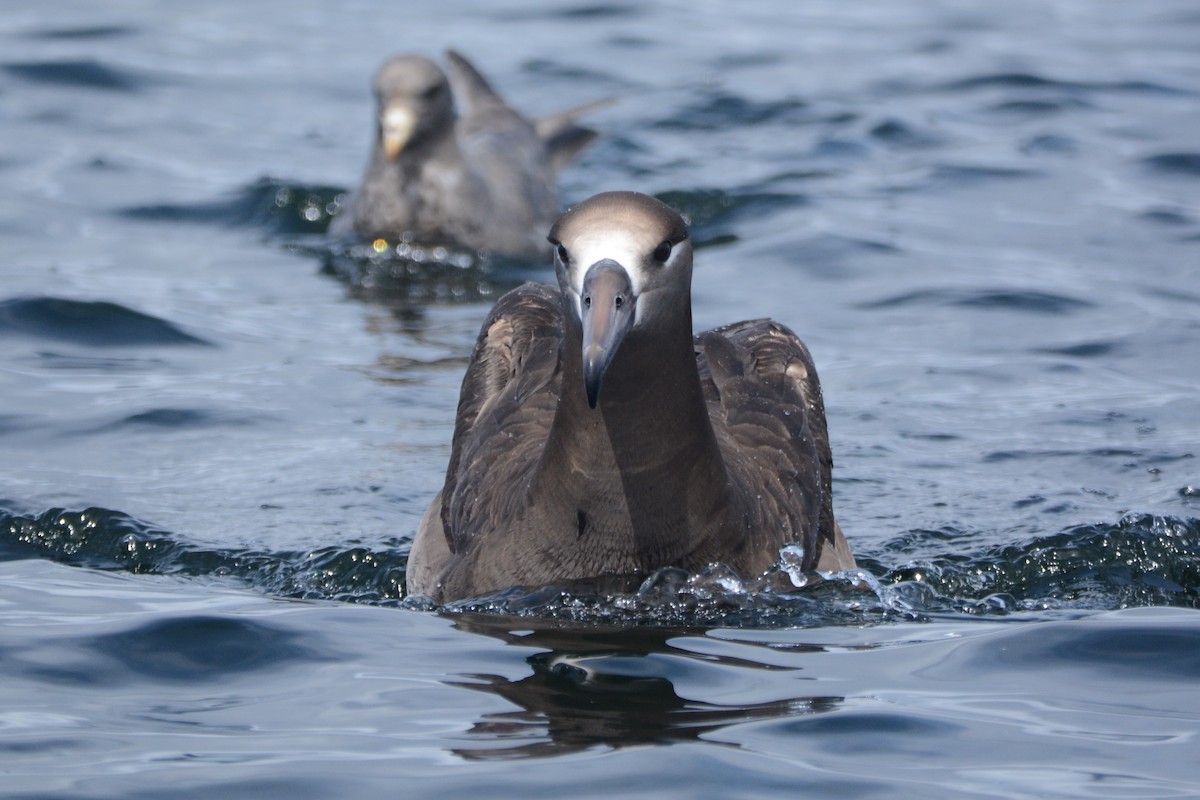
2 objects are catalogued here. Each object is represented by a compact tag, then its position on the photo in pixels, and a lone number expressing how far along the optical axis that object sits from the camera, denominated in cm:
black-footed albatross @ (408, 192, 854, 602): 1241
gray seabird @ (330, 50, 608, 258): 2630
